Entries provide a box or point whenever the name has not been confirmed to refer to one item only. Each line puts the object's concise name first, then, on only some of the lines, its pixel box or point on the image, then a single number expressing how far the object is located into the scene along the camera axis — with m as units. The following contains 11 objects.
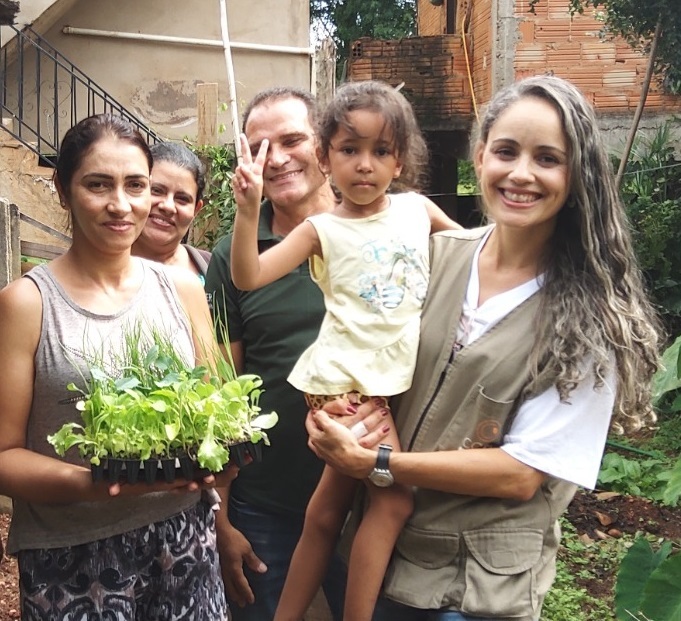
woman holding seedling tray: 2.12
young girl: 2.27
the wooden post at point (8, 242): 4.42
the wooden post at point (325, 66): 6.64
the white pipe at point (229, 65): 5.31
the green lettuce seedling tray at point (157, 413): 2.08
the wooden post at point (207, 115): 6.78
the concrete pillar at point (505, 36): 10.32
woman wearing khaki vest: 2.01
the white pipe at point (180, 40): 11.48
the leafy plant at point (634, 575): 3.33
